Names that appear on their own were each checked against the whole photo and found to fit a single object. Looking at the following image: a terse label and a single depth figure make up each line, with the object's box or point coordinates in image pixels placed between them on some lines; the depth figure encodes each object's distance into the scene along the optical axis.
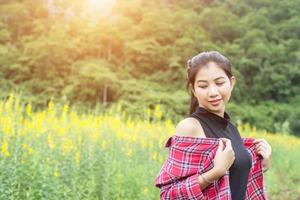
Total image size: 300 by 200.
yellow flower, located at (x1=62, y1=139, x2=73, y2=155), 3.97
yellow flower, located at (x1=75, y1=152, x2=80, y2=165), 3.95
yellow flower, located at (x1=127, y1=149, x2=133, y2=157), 4.94
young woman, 1.51
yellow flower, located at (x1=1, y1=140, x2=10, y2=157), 3.40
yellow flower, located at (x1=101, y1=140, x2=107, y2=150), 4.46
